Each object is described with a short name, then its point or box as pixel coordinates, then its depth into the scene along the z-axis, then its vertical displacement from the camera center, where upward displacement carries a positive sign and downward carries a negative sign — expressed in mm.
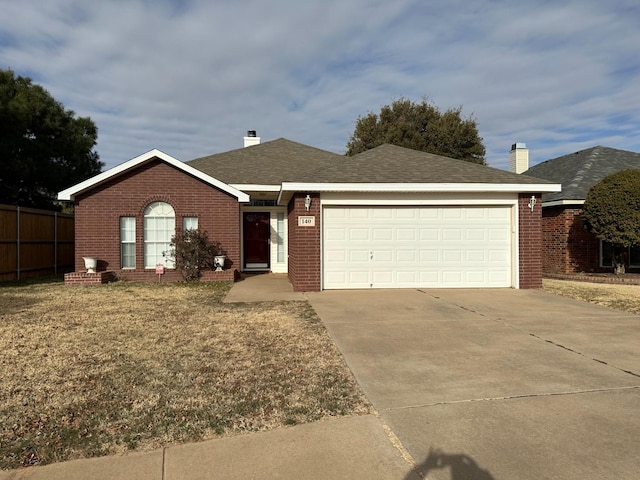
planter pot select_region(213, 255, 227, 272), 12738 -510
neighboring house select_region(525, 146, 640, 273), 14617 +404
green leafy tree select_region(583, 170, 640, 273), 12180 +972
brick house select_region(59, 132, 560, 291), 10508 +522
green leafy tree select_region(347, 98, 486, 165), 32719 +8734
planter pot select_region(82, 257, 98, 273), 12109 -517
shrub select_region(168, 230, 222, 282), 12391 -232
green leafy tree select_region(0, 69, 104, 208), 19531 +5097
